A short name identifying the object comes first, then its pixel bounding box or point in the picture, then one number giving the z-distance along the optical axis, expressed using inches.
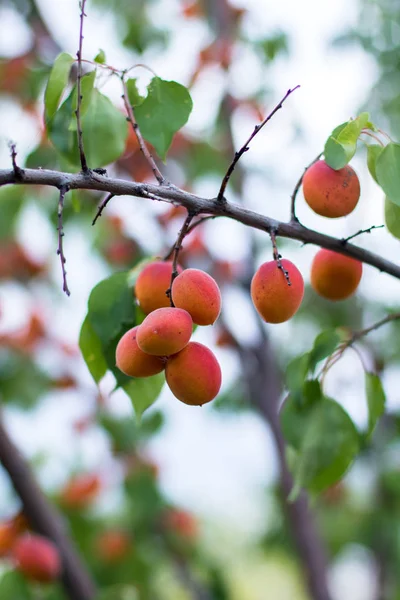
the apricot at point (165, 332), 62.1
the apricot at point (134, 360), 63.2
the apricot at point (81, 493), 137.3
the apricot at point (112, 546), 129.3
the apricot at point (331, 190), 64.7
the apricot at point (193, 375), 62.8
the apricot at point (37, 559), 85.6
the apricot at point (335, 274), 67.0
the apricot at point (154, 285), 65.8
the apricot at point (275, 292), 64.1
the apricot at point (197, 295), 63.4
